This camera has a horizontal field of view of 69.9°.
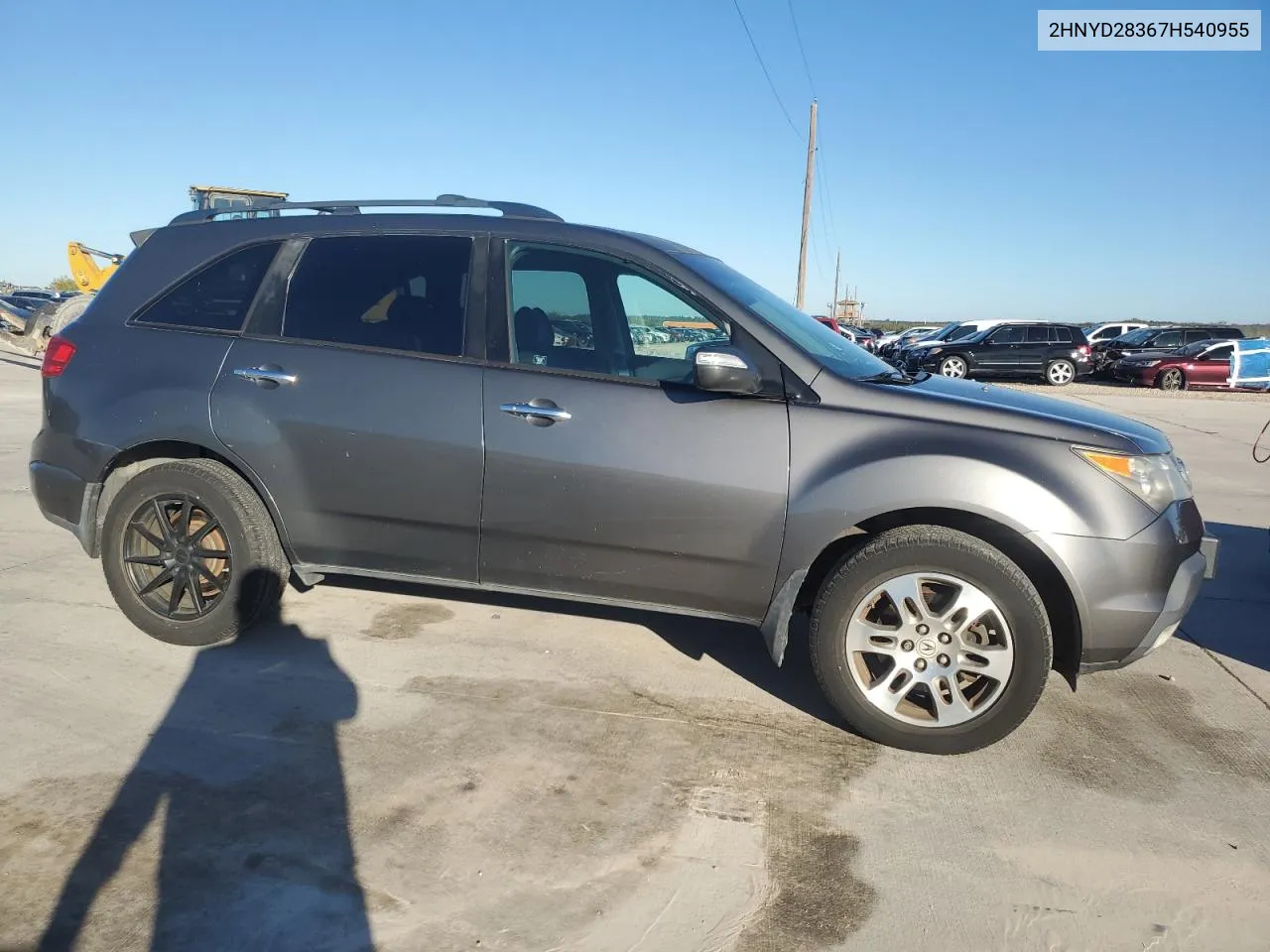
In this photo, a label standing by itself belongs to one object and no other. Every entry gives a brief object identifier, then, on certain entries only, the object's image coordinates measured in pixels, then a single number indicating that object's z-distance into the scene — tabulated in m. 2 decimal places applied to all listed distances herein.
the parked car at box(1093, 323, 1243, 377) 25.58
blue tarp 22.32
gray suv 3.17
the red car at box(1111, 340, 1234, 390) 22.64
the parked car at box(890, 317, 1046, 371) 25.83
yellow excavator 18.33
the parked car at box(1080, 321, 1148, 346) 35.59
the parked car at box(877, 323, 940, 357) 33.64
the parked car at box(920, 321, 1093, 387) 24.70
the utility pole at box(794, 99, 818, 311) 27.40
